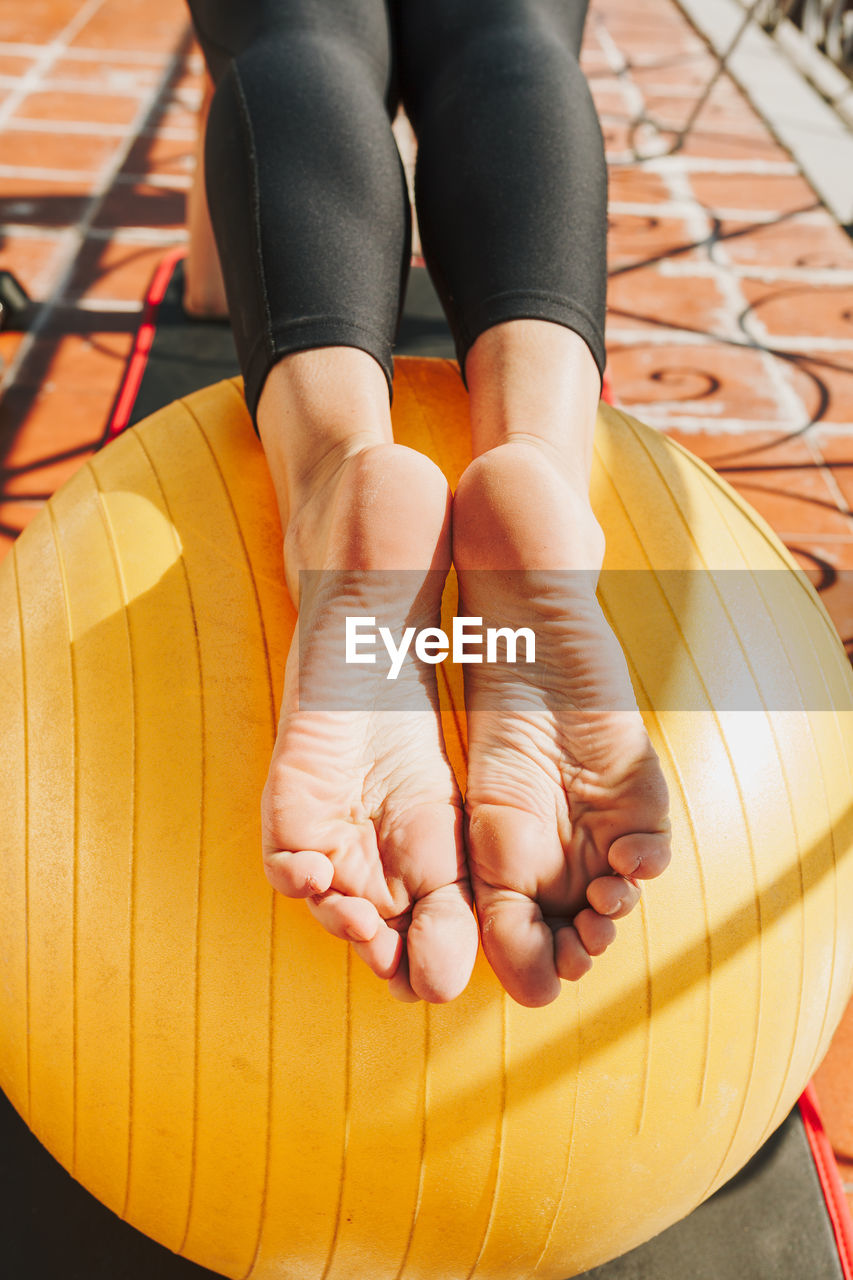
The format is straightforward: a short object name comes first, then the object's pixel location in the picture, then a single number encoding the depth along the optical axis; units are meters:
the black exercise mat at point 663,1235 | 0.86
